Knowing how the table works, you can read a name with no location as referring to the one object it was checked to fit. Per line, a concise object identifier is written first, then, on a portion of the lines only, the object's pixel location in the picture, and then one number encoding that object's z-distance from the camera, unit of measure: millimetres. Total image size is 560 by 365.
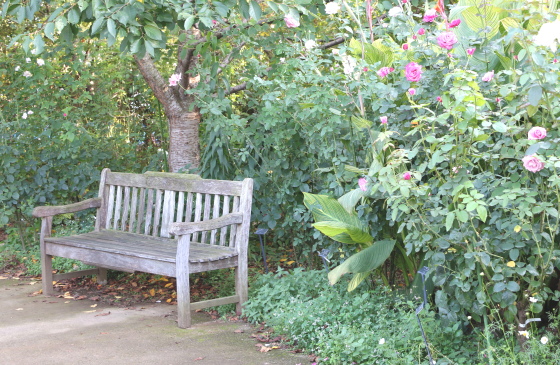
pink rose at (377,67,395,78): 3850
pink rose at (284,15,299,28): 4441
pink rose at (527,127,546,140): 2900
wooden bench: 4598
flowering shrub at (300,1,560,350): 3143
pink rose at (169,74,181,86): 5164
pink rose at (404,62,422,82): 3340
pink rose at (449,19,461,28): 3273
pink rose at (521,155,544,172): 2918
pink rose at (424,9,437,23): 3420
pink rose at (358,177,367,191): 3691
